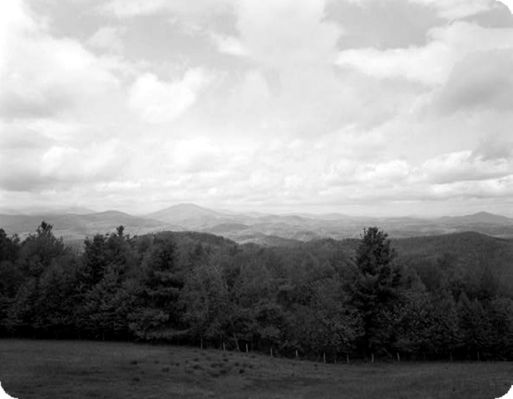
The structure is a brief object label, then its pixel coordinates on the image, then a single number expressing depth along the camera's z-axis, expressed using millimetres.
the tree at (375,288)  48000
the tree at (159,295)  43875
